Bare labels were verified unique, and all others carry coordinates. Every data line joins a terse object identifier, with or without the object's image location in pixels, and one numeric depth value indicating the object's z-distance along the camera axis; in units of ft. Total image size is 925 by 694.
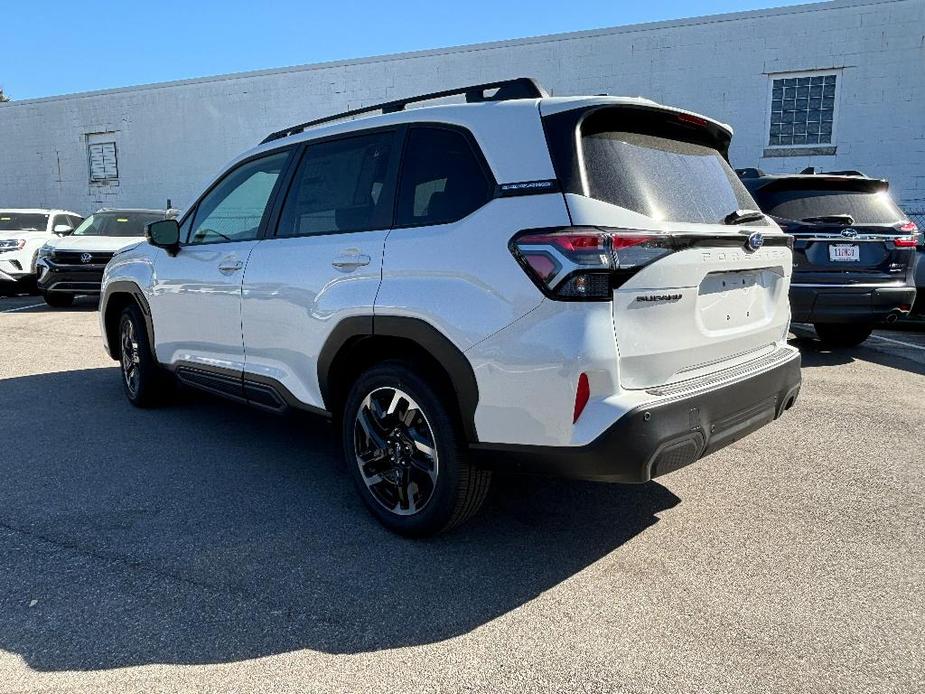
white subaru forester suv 8.20
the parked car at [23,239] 40.37
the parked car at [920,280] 28.58
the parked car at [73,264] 34.94
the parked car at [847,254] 20.93
